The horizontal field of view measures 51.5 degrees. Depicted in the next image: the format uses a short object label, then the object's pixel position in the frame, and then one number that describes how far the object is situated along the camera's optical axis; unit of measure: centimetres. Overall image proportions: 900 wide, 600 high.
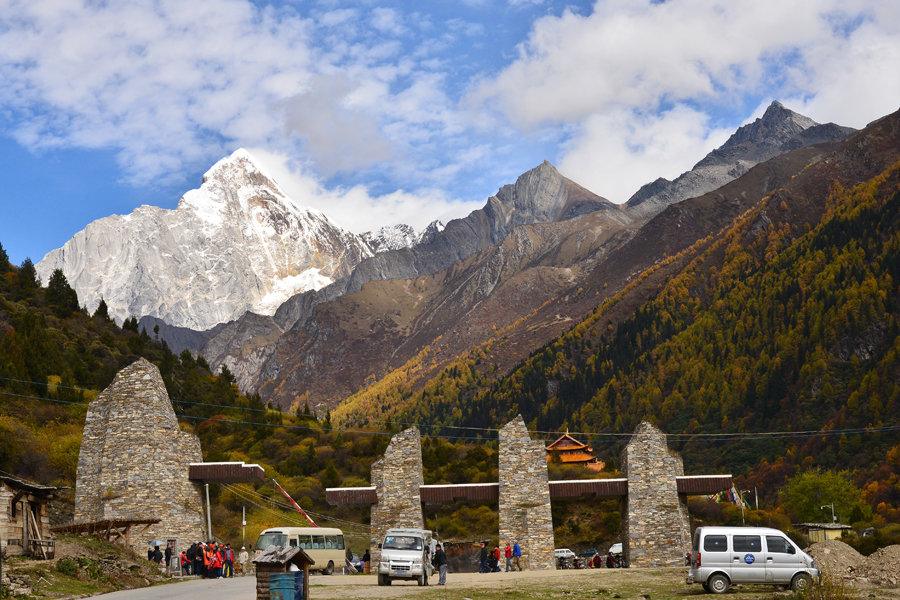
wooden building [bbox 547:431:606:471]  10846
